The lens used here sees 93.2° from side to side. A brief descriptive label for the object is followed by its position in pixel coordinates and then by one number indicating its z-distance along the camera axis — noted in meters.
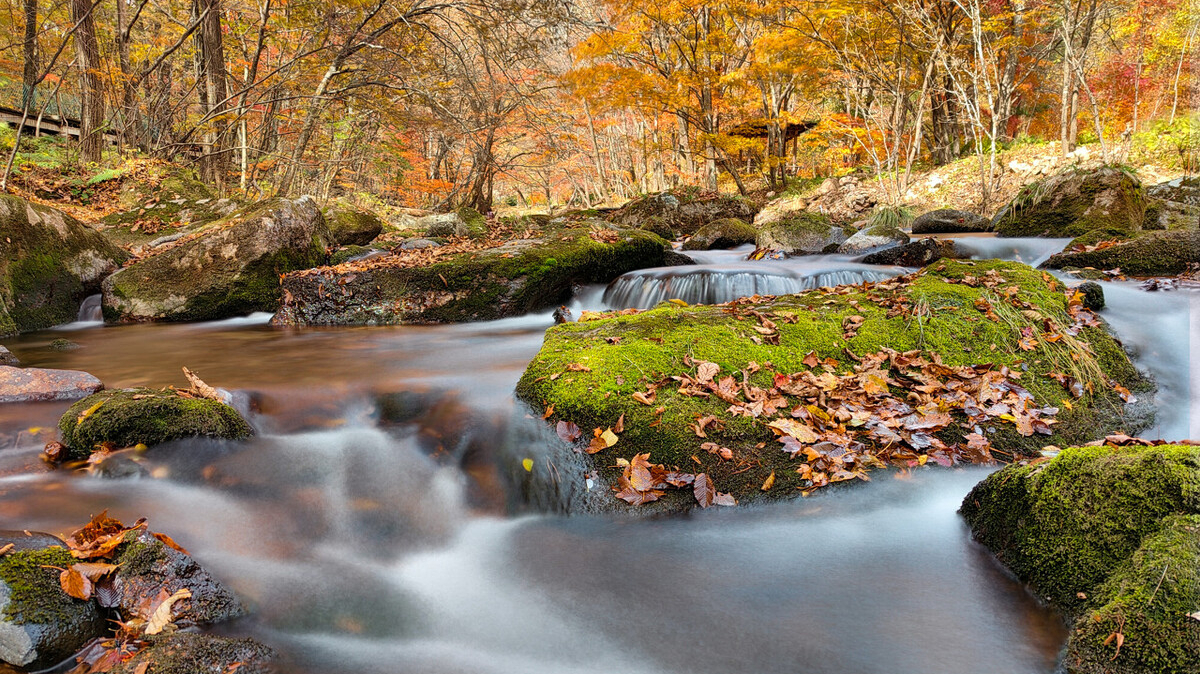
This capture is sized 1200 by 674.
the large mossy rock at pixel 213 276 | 7.46
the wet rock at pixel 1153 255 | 6.27
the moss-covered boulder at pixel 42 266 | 6.60
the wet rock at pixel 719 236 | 11.58
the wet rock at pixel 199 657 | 1.75
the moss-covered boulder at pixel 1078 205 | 8.50
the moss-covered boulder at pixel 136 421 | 3.08
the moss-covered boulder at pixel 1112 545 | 1.64
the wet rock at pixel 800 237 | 10.14
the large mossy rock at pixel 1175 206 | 8.61
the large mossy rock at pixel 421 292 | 7.31
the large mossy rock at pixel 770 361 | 3.04
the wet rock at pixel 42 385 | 3.70
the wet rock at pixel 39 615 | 1.78
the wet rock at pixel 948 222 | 10.85
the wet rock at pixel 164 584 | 2.02
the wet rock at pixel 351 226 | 11.24
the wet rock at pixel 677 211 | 14.23
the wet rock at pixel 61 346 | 5.83
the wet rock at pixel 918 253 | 8.21
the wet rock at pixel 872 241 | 9.35
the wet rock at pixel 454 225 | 12.42
